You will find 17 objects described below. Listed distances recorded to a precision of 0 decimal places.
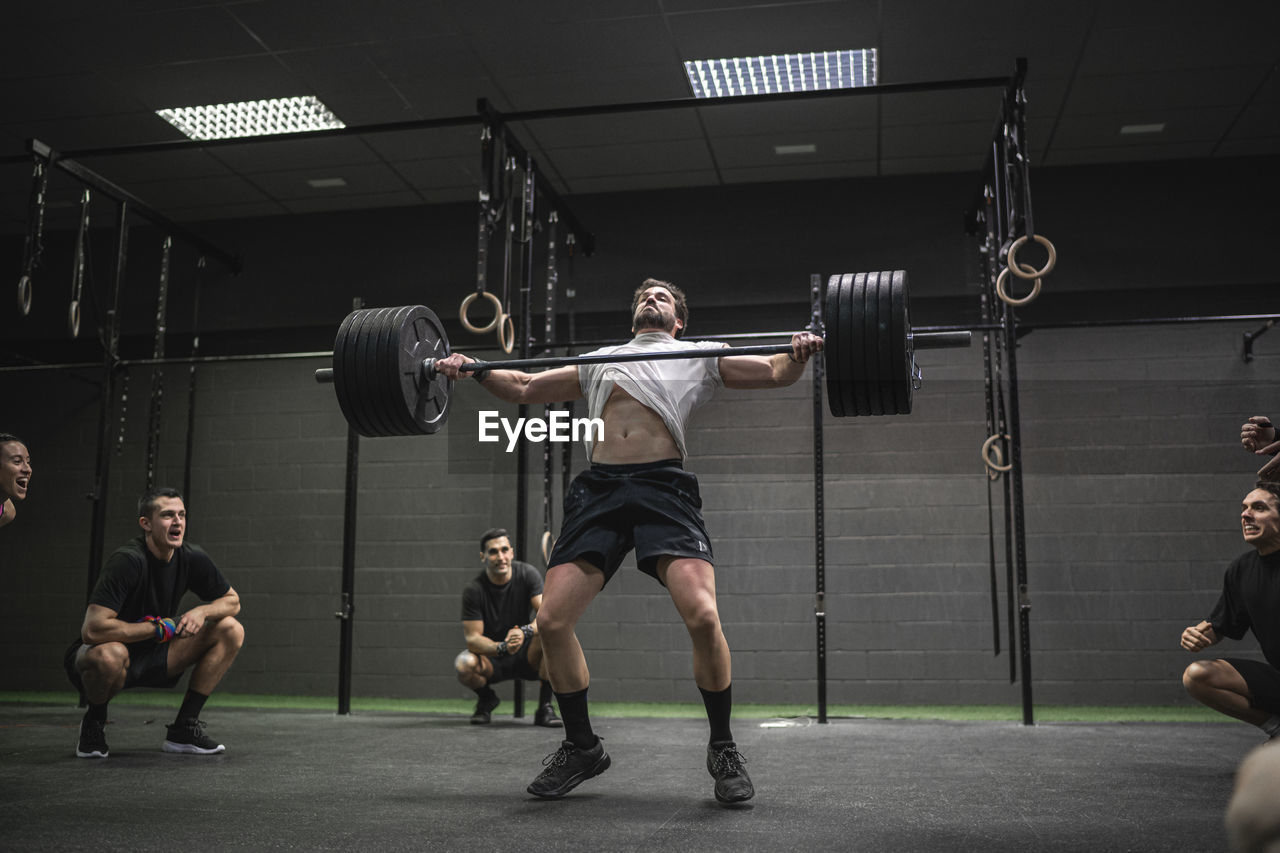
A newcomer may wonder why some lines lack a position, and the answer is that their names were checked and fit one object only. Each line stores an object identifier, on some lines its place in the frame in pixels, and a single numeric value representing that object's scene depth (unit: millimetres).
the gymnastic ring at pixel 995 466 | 4316
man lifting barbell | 2547
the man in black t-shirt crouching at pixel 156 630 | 3422
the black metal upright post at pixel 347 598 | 4914
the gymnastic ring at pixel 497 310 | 3898
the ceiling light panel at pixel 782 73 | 4809
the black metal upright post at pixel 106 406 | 5031
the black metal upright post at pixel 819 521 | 4555
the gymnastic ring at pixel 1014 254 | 3621
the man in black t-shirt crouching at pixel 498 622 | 4641
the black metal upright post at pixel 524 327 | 4719
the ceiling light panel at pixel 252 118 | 5309
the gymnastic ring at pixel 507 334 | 4164
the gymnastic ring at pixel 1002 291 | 3719
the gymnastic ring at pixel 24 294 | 4223
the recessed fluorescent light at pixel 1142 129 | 5305
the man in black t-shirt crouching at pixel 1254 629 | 3021
